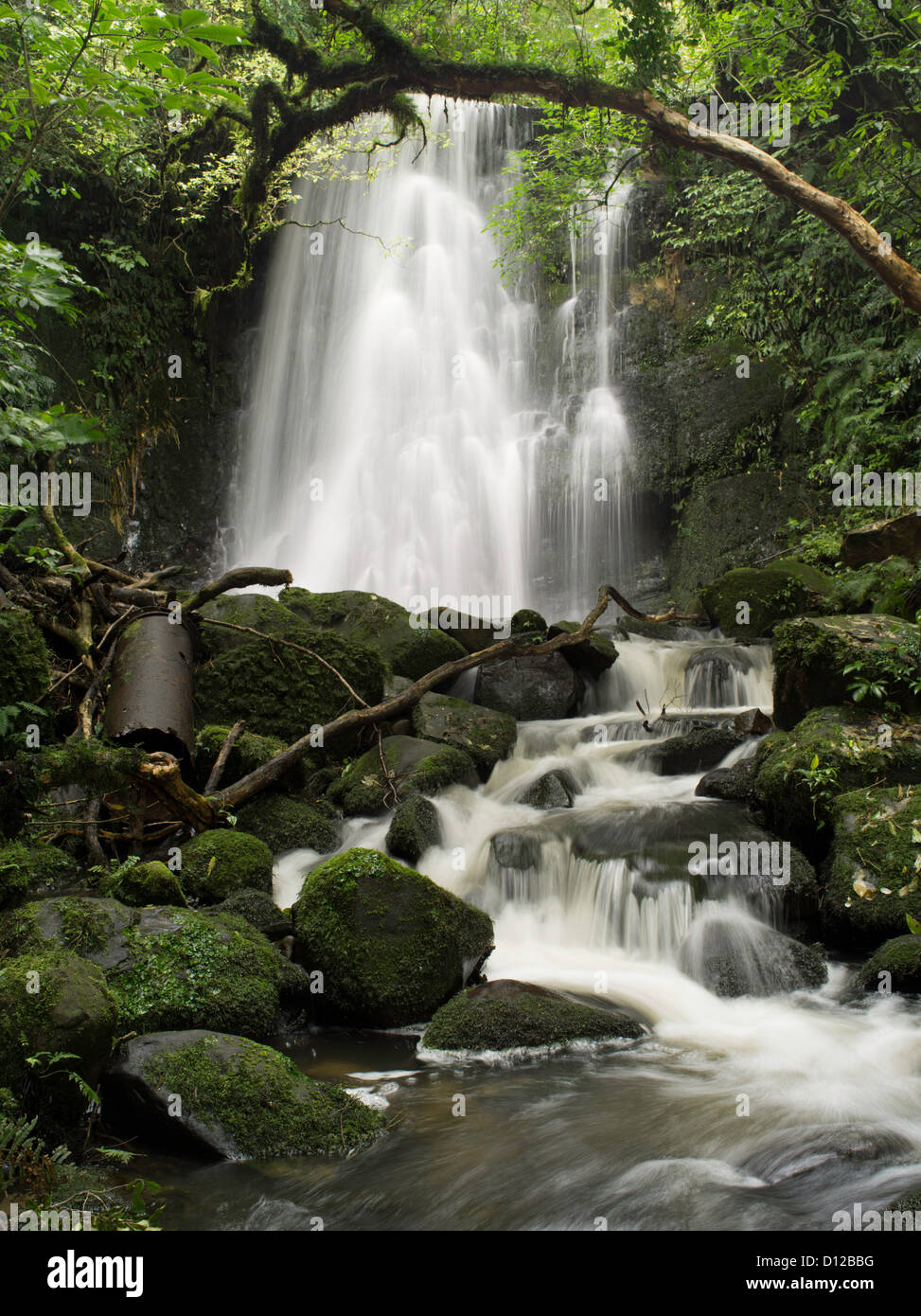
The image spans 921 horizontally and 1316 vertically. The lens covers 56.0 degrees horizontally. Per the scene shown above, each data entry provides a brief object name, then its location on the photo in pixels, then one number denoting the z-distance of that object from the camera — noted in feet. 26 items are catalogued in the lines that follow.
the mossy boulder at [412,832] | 22.86
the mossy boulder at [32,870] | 14.39
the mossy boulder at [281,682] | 27.45
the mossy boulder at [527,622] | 36.60
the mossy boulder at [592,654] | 34.99
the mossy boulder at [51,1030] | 10.82
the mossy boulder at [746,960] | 17.81
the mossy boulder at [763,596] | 36.32
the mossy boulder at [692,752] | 27.50
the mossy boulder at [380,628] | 33.42
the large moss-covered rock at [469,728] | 28.84
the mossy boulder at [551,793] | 26.63
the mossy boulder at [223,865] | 18.84
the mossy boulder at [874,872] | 18.24
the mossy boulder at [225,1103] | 11.50
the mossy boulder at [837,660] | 23.73
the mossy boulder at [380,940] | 16.37
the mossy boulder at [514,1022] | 15.44
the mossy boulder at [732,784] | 23.94
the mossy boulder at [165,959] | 13.64
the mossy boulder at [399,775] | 25.61
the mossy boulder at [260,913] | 17.70
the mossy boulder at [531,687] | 33.68
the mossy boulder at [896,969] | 16.51
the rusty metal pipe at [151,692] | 21.84
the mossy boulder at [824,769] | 21.17
